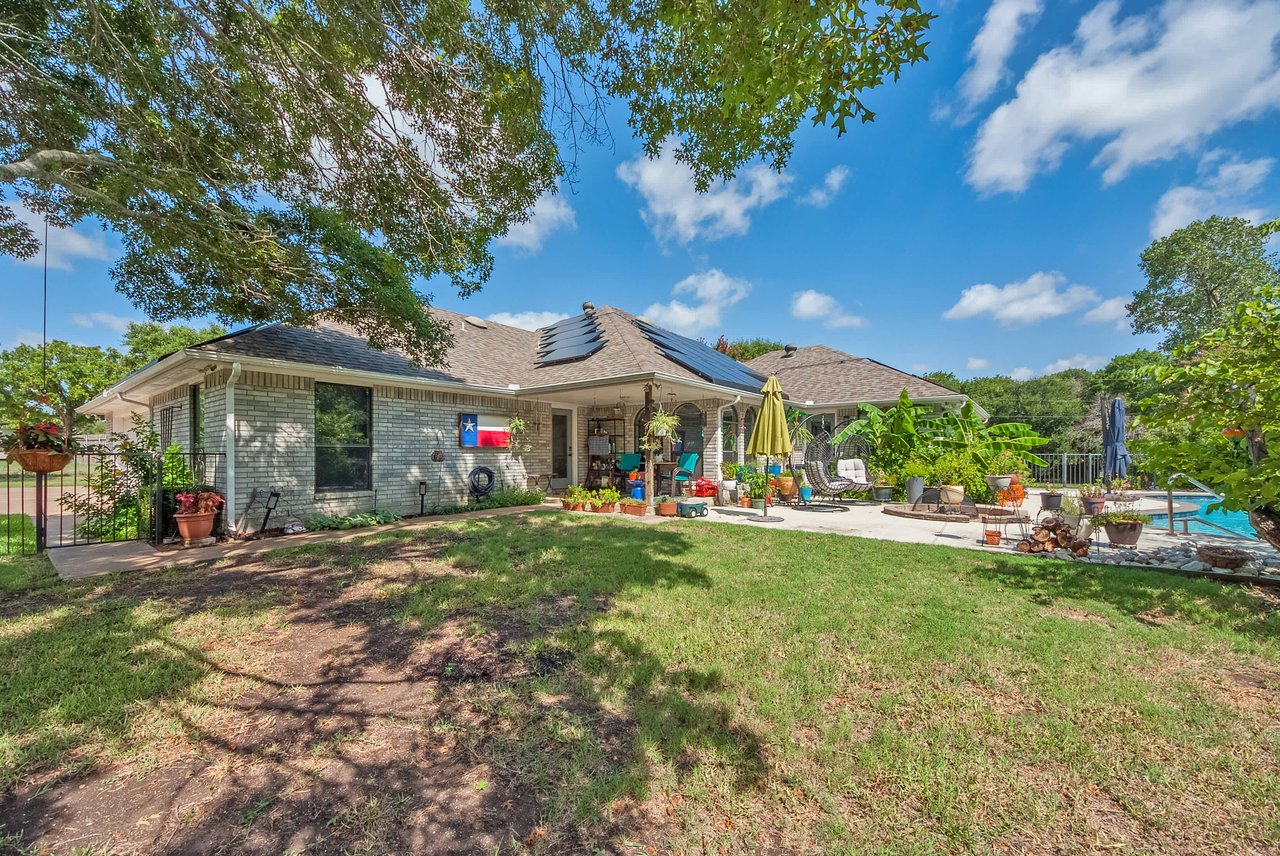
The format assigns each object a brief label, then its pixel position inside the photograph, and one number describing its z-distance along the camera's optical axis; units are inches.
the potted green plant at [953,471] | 458.6
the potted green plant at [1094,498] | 313.6
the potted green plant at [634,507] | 420.8
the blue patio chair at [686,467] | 521.2
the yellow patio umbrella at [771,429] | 414.3
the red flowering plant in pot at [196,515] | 298.0
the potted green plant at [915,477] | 458.1
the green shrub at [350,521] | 351.3
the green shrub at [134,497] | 305.6
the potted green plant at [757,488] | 488.7
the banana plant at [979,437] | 475.2
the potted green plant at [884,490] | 523.5
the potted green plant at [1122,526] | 266.8
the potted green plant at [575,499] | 446.3
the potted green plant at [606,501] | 438.9
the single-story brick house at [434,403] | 335.3
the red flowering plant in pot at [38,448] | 256.4
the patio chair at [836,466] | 464.1
